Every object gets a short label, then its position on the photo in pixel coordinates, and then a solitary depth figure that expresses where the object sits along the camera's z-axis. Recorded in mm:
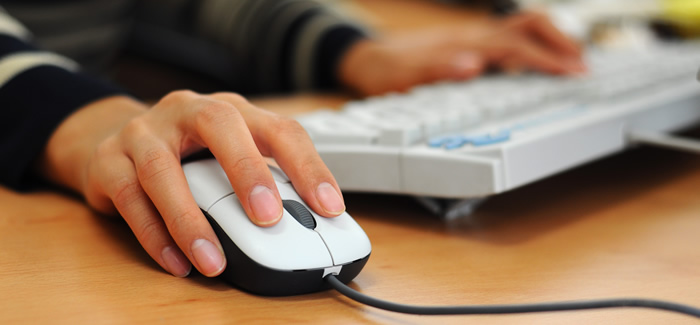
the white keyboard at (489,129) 608
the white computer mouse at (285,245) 534
